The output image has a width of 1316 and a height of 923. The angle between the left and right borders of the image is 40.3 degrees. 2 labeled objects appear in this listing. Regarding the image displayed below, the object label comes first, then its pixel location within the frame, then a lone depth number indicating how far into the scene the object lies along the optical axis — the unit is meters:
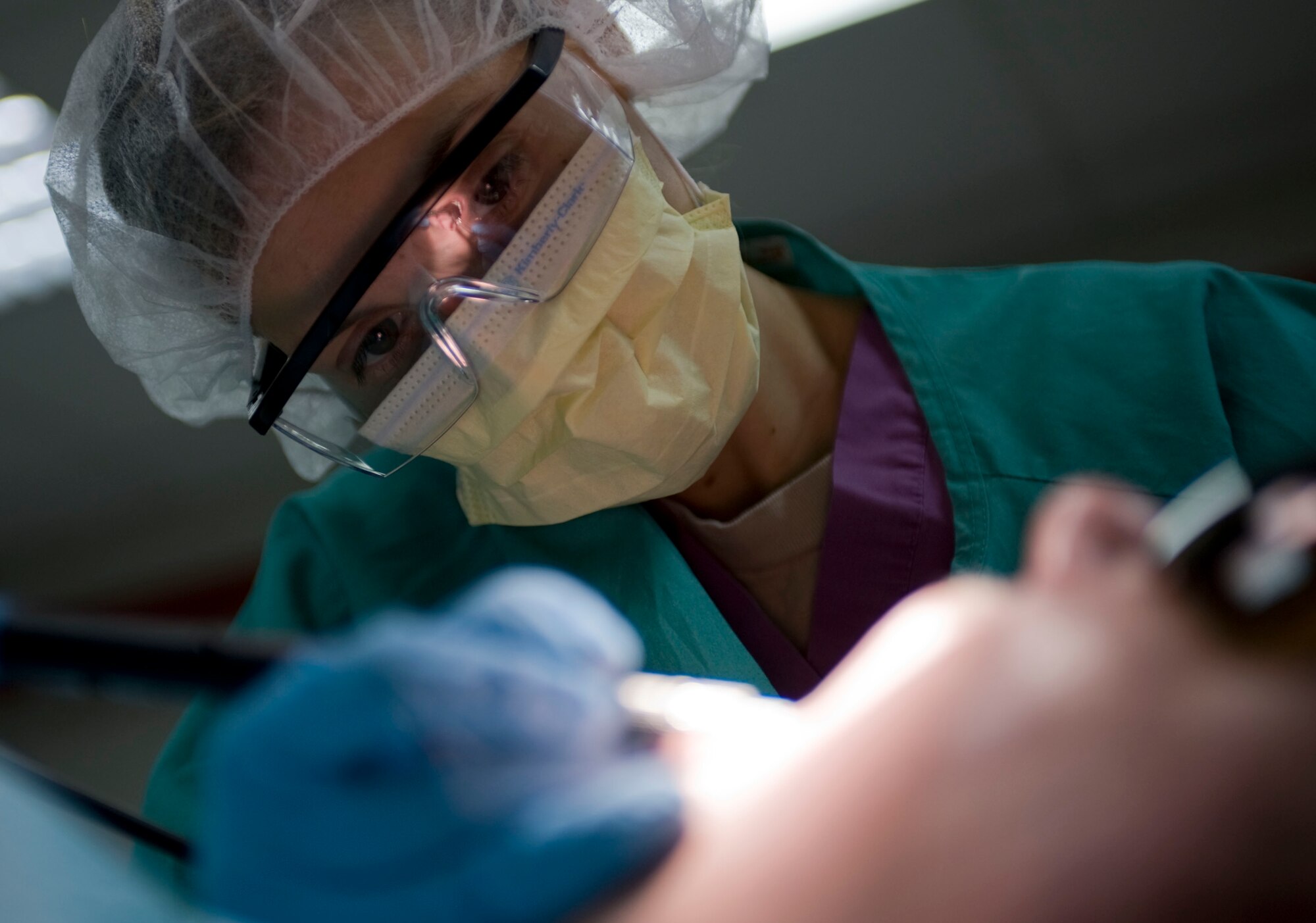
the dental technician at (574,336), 0.55
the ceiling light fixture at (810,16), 0.99
